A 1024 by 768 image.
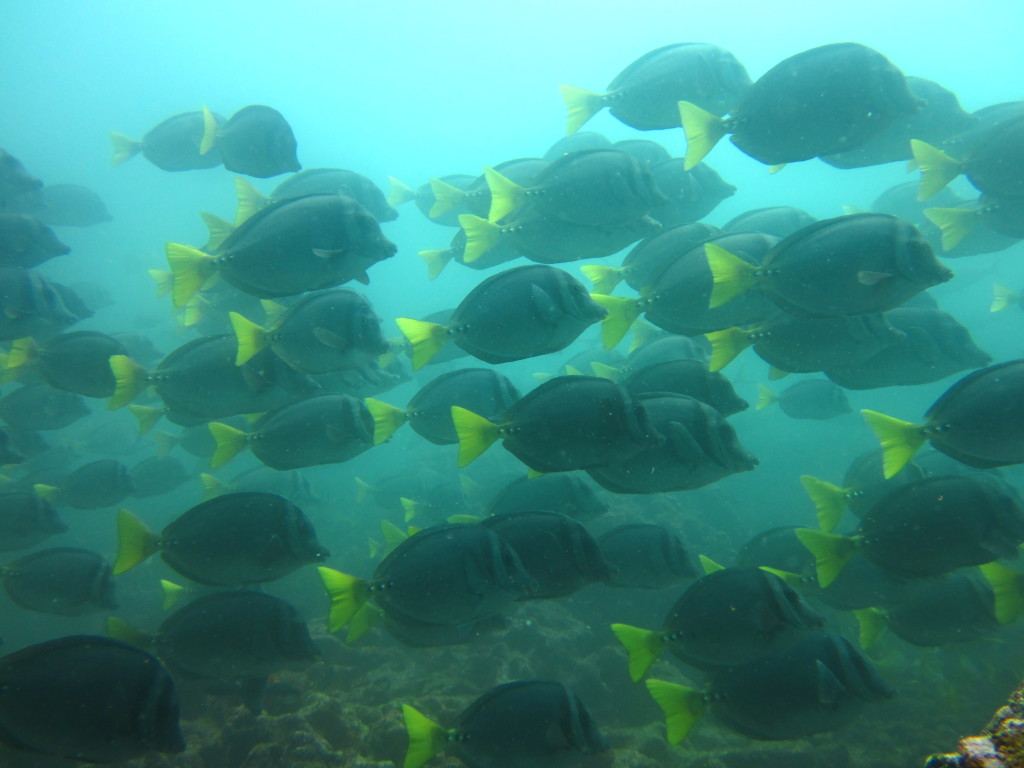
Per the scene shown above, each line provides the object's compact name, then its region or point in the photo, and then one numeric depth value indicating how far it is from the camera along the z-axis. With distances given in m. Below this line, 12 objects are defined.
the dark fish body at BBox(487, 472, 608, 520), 4.30
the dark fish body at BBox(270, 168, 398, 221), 5.02
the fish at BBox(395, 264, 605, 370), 3.08
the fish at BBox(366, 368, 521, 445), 3.92
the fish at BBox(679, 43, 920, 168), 3.26
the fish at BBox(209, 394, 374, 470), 3.65
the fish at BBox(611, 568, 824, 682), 2.87
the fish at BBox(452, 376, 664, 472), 2.79
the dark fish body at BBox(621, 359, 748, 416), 3.66
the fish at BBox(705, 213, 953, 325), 2.67
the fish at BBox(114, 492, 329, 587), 3.29
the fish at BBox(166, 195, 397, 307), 3.12
